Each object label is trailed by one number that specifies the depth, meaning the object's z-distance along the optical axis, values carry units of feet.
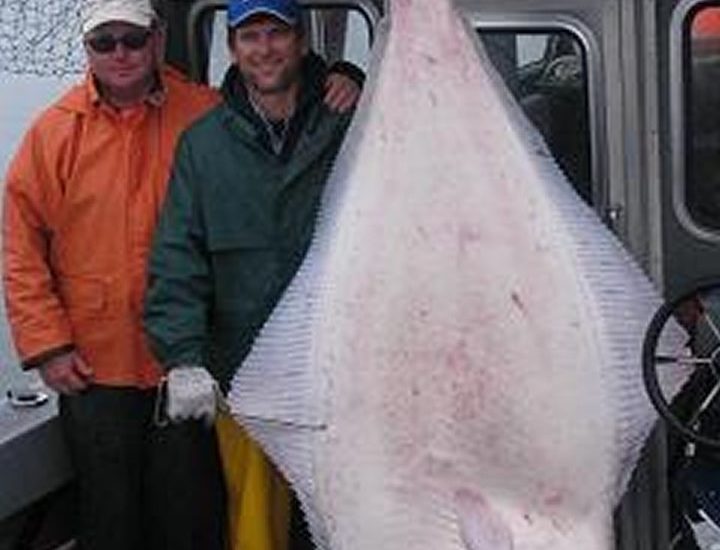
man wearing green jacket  13.03
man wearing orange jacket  13.71
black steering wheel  11.16
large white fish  11.15
